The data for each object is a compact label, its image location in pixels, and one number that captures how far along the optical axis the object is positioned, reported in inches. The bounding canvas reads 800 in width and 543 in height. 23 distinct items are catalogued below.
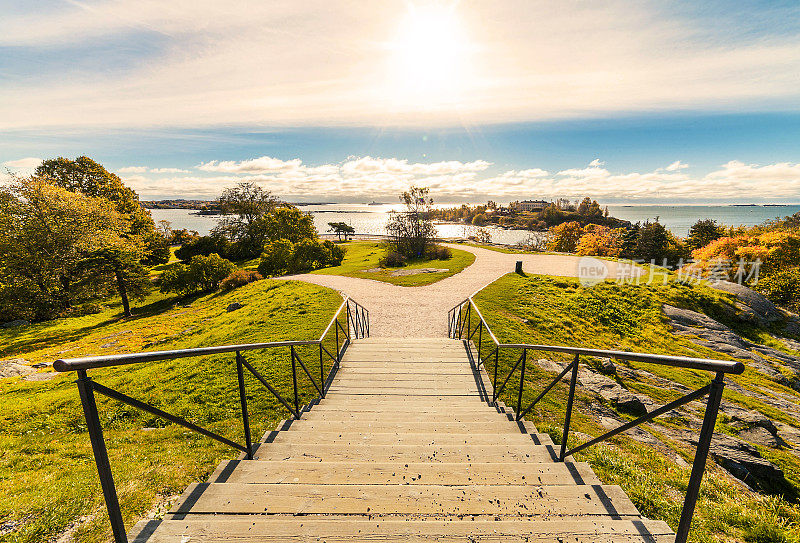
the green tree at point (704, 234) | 1552.7
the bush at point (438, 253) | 1059.0
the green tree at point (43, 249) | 697.0
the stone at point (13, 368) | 361.1
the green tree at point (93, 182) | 1018.7
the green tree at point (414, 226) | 1109.7
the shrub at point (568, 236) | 1895.9
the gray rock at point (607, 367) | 338.6
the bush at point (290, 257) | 954.7
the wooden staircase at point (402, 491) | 81.4
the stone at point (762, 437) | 257.4
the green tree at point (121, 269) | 701.9
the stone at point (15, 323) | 680.4
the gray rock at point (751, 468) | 207.5
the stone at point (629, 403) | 273.3
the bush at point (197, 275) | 836.6
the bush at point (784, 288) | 786.2
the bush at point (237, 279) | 847.7
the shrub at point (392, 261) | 986.1
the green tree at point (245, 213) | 1547.7
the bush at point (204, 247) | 1489.9
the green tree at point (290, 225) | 1343.5
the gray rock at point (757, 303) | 627.8
